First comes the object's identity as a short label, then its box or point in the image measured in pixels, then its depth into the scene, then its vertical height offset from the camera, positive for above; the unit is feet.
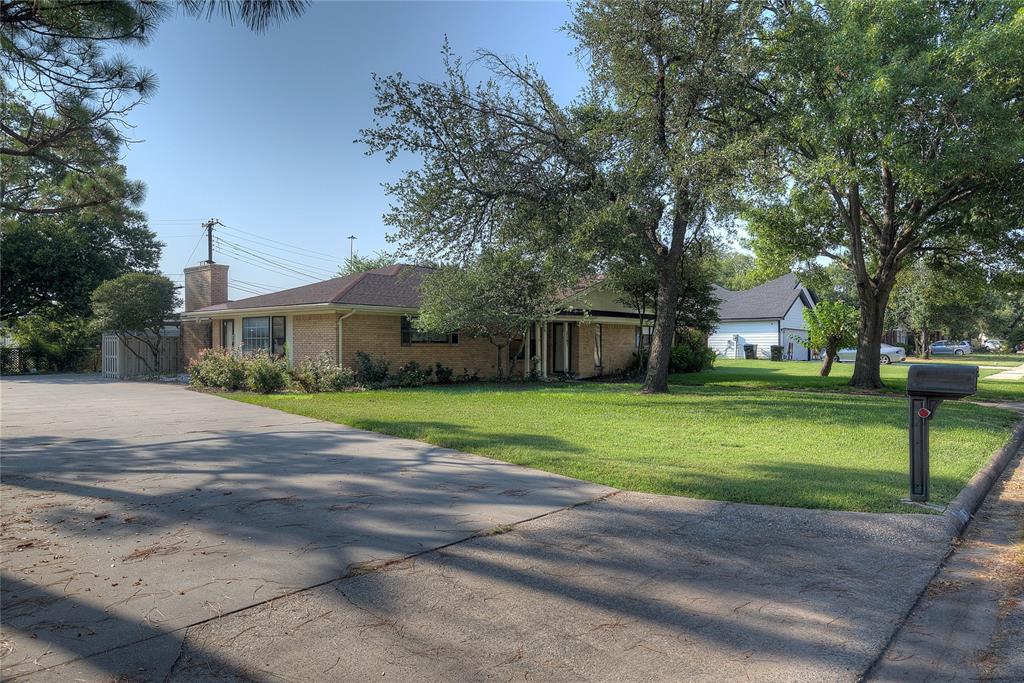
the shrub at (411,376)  65.26 -2.70
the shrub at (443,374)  70.08 -2.78
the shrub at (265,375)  58.03 -2.18
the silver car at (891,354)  125.70 -2.16
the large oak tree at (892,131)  43.09 +15.33
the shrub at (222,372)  60.54 -1.97
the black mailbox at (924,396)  19.40 -1.61
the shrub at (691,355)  88.79 -1.37
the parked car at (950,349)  189.78 -1.84
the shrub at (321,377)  58.75 -2.45
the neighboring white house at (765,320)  145.18 +5.51
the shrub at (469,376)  72.80 -3.14
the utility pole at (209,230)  134.97 +25.04
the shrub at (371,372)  63.00 -2.19
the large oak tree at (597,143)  42.29 +13.75
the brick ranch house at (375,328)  64.69 +2.35
